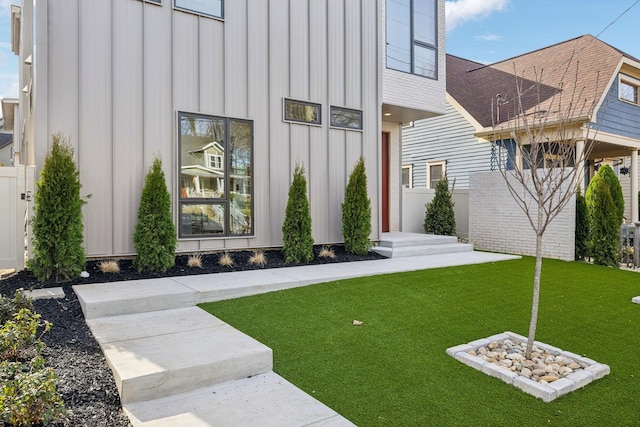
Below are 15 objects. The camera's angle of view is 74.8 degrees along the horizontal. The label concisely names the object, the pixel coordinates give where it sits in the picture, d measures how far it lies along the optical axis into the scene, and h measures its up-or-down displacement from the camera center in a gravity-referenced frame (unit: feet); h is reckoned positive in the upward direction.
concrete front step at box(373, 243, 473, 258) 26.05 -2.43
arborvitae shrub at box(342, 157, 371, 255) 25.00 -0.01
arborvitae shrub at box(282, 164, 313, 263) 22.63 -0.58
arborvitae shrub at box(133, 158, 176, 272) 18.79 -0.58
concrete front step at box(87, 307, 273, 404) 8.96 -3.43
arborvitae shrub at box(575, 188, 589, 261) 26.81 -1.12
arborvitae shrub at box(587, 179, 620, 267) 25.84 -0.97
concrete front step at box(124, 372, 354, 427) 7.99 -3.97
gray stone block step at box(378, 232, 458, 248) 27.32 -1.84
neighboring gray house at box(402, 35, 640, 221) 39.73 +10.02
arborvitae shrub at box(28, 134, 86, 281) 16.42 -0.24
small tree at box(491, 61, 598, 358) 10.63 +2.07
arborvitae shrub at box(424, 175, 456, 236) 33.91 -0.05
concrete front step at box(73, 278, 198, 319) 13.65 -2.85
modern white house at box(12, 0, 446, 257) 18.76 +5.89
